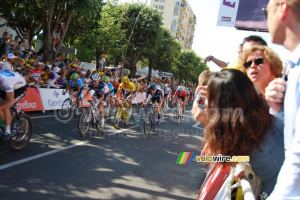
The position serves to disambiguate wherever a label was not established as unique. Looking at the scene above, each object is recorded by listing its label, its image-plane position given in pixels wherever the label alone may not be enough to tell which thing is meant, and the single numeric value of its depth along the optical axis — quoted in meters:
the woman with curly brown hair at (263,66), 2.15
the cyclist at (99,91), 8.27
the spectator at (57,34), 15.52
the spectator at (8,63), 8.34
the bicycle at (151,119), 9.21
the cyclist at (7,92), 4.83
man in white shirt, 0.93
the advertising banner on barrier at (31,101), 9.90
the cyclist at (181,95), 13.98
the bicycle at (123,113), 9.71
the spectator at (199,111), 2.28
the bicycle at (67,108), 10.76
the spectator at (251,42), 3.10
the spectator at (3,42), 12.45
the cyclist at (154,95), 10.23
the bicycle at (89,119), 7.47
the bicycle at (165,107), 15.16
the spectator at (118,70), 21.55
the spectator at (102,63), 21.66
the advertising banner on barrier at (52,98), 11.18
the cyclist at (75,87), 10.75
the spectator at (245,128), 1.46
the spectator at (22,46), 15.37
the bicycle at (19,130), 5.33
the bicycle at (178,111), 13.38
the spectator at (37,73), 11.61
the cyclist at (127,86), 10.20
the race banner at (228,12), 7.47
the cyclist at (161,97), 10.39
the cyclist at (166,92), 15.05
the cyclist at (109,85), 8.59
